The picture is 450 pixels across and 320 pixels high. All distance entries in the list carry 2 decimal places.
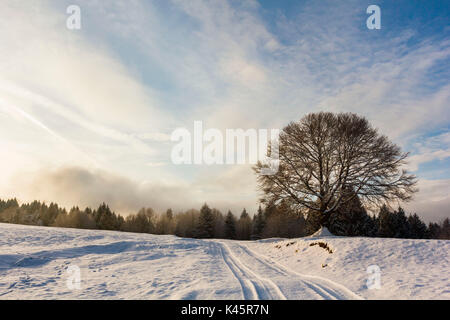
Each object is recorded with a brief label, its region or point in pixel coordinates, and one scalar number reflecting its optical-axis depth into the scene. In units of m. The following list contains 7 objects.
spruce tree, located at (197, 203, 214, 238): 58.28
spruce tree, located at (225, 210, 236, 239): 64.44
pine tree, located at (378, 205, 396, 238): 52.28
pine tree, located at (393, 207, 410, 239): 51.60
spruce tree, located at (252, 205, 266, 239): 66.75
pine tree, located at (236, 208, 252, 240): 73.55
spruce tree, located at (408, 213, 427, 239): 52.97
